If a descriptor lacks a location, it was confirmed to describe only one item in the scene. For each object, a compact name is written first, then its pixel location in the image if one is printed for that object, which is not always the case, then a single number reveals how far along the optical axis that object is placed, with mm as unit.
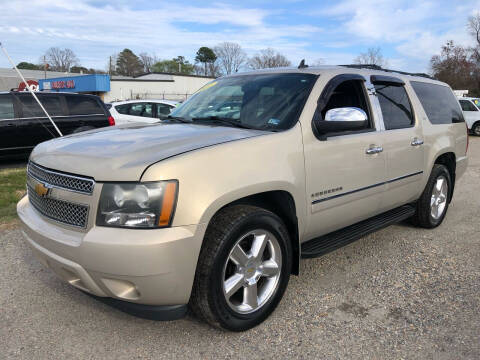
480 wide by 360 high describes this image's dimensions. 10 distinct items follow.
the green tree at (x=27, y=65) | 94562
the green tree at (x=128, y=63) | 97250
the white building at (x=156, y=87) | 45406
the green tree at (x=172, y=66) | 98312
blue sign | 43750
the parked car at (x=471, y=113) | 17797
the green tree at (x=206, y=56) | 96125
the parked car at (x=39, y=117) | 8656
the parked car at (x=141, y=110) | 11719
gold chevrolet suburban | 2320
